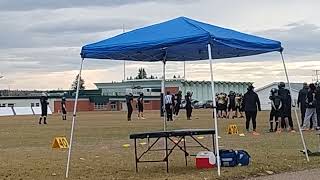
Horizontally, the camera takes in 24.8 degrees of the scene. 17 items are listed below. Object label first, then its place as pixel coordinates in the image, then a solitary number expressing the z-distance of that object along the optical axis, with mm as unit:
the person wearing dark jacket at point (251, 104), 28250
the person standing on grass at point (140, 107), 48281
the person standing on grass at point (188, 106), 45553
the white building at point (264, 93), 113838
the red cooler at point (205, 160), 14729
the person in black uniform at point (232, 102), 47469
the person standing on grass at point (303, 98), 29453
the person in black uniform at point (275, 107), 28148
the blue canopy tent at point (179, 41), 13930
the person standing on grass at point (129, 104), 44962
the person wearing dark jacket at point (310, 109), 27859
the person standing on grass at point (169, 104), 39406
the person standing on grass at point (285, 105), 27953
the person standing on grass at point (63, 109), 51650
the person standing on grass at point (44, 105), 42203
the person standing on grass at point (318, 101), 26478
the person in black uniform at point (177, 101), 48688
